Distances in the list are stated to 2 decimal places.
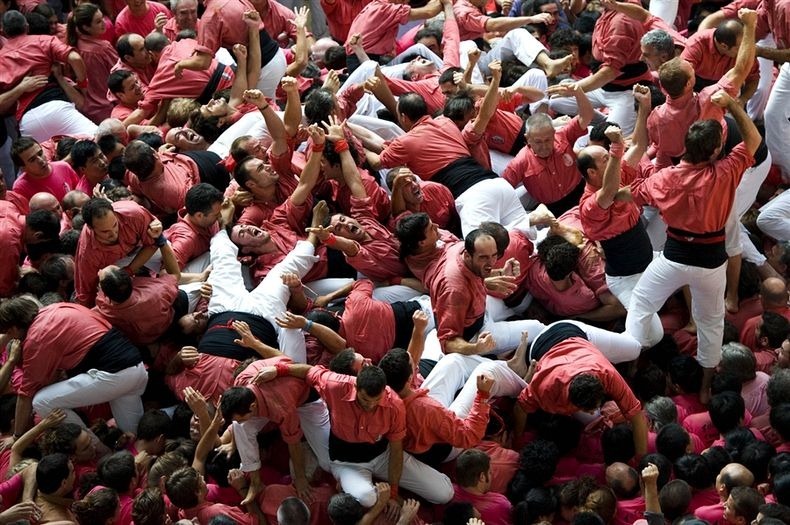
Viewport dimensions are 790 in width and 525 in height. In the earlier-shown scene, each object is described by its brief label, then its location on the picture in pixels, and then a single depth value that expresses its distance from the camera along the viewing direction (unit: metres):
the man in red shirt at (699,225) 12.55
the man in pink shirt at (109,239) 13.53
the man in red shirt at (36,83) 17.81
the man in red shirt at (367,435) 11.84
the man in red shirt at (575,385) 12.32
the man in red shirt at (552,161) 15.12
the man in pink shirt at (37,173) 15.85
